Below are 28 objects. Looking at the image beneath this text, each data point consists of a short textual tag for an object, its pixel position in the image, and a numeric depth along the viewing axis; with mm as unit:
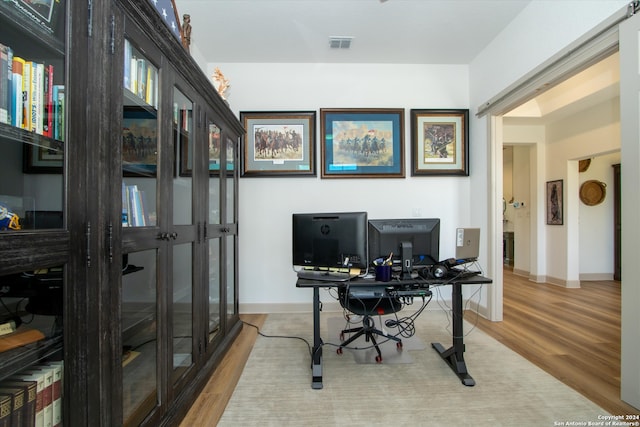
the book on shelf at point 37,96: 910
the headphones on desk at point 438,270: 2012
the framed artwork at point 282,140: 3312
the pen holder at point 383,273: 1945
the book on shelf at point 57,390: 947
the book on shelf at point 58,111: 943
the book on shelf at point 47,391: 924
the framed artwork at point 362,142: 3334
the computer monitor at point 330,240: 2033
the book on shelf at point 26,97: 895
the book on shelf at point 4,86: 844
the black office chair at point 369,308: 2219
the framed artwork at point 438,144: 3385
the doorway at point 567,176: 4152
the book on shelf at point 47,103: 932
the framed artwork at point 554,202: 4727
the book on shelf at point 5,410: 821
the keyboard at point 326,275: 1994
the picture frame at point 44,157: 932
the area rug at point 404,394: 1580
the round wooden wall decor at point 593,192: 5023
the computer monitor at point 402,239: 2070
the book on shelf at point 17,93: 873
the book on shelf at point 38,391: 898
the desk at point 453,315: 1912
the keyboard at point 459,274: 2037
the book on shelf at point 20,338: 872
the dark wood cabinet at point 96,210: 901
